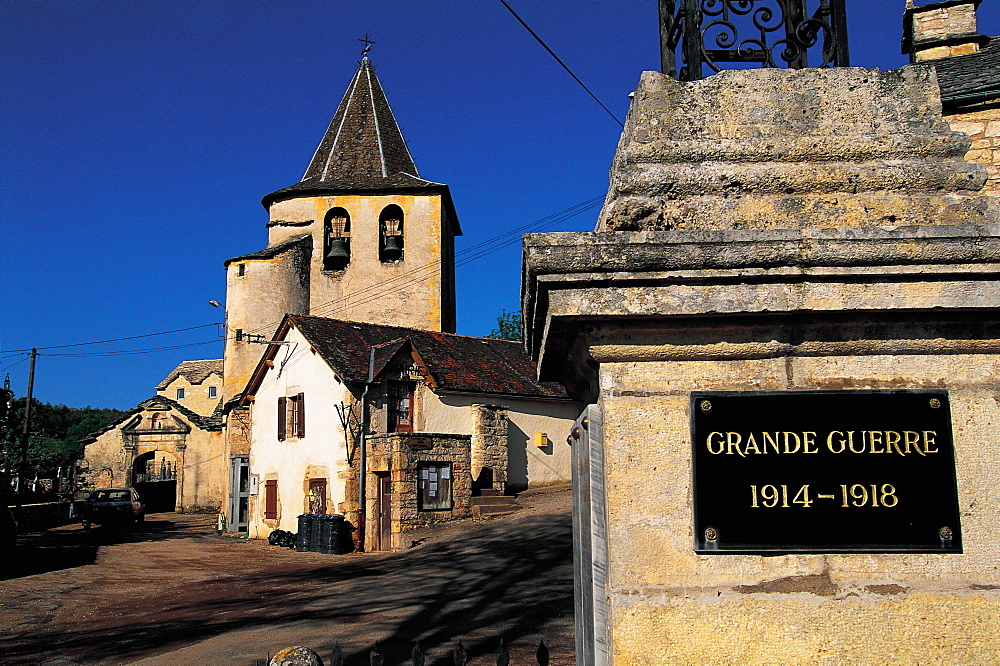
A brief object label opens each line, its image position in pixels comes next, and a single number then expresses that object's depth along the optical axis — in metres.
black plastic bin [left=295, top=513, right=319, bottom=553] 23.75
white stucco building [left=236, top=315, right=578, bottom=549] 23.34
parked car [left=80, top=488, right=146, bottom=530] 34.50
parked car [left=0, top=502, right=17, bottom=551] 21.98
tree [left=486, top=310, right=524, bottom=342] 63.53
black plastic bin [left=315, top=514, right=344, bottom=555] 22.83
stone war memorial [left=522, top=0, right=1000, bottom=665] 2.30
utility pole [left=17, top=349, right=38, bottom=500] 34.91
